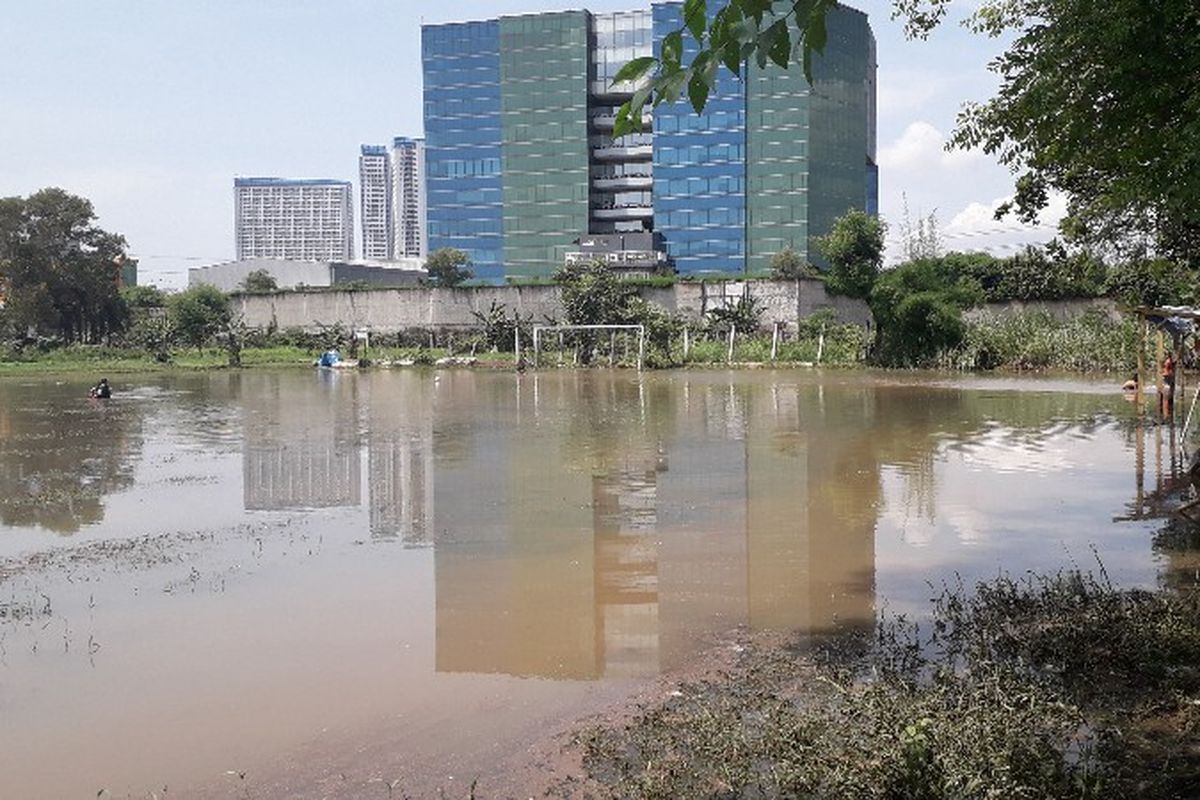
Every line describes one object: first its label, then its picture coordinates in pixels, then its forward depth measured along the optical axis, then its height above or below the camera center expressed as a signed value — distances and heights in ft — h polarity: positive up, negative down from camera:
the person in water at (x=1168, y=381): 56.68 -1.87
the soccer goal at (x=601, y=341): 160.25 +1.92
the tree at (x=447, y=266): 232.94 +19.94
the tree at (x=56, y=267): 195.93 +17.18
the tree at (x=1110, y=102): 19.47 +5.28
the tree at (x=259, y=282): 246.68 +17.77
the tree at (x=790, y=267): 177.18 +16.94
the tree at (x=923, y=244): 177.88 +18.26
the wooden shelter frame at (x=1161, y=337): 41.81 +0.71
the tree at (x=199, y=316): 207.82 +7.92
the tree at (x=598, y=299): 170.60 +8.87
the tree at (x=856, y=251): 151.74 +14.83
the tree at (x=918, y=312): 136.44 +5.15
